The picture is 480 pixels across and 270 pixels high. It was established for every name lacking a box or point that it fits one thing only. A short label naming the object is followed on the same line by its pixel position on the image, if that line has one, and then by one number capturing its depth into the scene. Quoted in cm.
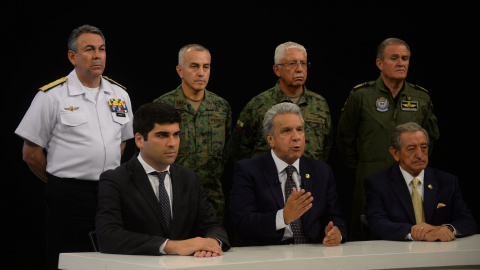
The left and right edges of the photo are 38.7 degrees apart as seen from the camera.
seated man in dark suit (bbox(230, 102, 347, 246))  343
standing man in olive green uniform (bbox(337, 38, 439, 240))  465
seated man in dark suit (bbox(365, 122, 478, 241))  365
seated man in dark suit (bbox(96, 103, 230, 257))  290
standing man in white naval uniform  379
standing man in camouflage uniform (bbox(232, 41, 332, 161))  452
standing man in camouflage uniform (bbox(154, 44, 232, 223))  439
